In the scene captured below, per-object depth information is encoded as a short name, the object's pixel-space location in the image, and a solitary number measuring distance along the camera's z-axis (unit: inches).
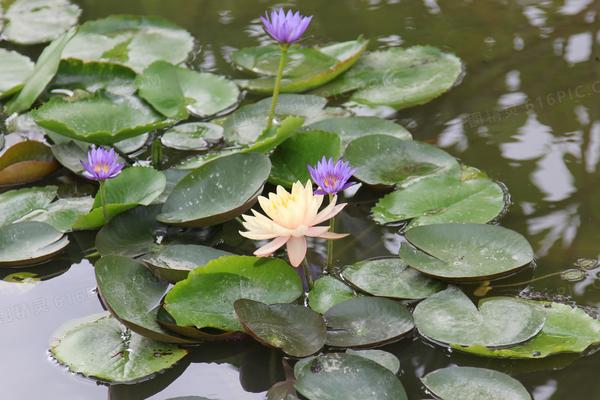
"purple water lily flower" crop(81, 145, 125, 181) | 155.3
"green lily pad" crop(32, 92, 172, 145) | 179.3
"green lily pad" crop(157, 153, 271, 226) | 158.9
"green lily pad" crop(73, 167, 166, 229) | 163.2
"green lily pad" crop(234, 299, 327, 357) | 129.0
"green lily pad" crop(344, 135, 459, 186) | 175.6
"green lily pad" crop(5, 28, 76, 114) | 205.2
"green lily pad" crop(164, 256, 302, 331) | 135.6
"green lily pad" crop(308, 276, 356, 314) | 141.0
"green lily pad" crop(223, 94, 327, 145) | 196.4
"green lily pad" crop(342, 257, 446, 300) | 142.9
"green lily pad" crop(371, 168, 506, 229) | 161.5
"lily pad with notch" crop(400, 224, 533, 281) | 143.3
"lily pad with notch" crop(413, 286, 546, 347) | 130.8
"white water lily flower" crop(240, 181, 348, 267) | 135.6
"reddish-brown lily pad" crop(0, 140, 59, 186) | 187.5
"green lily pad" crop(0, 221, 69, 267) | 159.9
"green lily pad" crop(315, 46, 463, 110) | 211.2
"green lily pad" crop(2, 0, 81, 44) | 256.4
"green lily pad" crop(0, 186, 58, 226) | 173.3
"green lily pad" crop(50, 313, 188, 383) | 131.0
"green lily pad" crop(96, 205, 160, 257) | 158.7
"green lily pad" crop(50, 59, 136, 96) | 222.8
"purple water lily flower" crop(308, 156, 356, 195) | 142.6
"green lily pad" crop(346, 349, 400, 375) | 127.1
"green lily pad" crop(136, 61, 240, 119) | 208.8
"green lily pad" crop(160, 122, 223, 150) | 197.0
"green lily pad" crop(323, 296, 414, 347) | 132.3
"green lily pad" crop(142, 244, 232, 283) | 146.0
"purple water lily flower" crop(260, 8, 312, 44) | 166.9
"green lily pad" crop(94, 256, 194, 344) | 134.1
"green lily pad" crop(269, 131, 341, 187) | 175.5
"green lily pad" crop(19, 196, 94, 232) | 170.1
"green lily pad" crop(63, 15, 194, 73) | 238.8
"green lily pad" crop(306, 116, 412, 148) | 190.2
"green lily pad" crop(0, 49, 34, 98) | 220.8
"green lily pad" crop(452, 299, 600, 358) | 127.7
